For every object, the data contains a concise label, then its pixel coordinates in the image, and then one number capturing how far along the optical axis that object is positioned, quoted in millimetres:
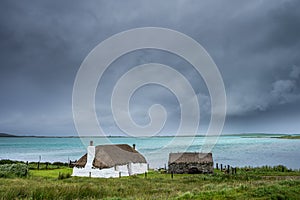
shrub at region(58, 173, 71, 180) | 30891
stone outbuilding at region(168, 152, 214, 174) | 46062
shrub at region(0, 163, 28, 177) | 32419
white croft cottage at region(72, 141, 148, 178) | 38750
